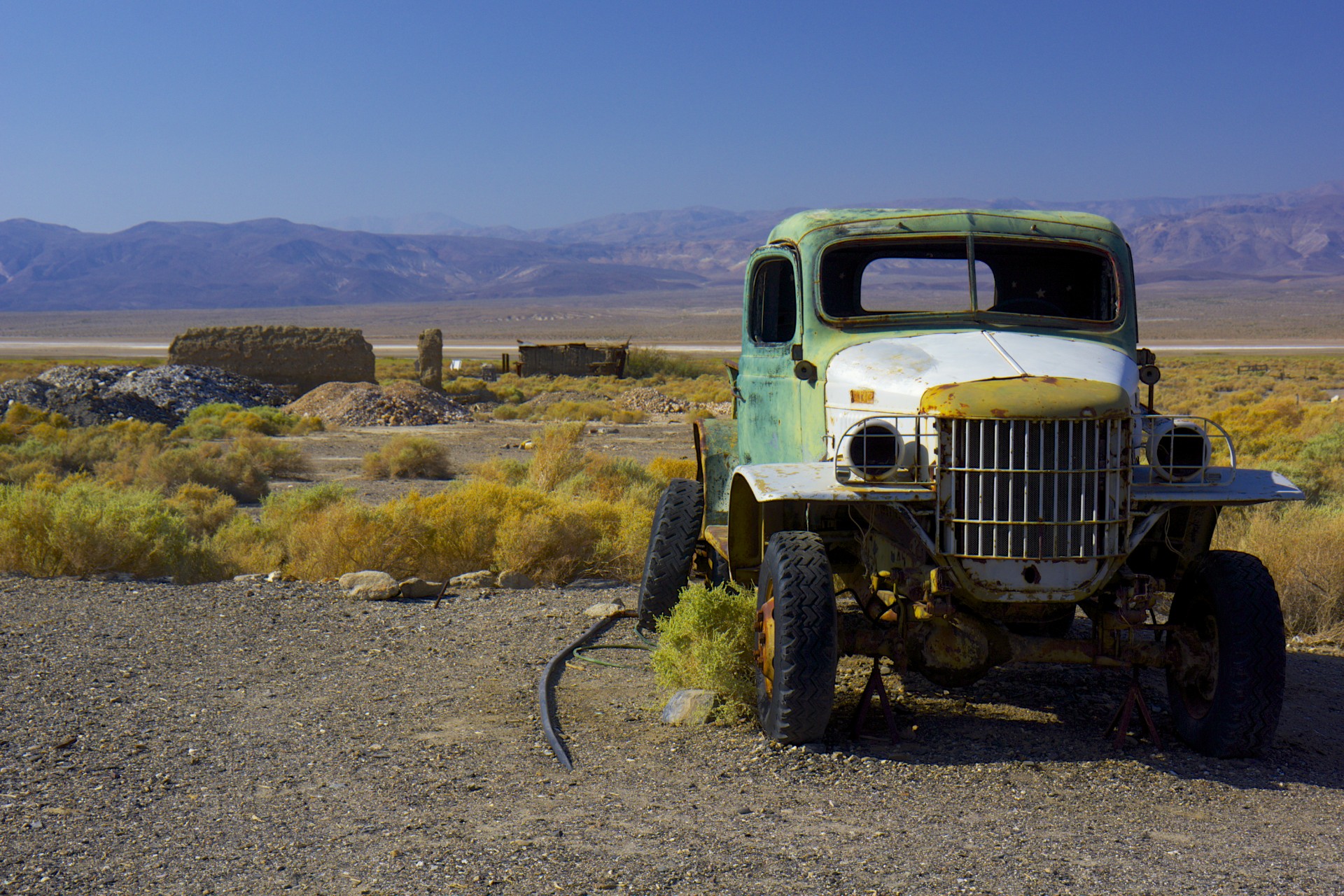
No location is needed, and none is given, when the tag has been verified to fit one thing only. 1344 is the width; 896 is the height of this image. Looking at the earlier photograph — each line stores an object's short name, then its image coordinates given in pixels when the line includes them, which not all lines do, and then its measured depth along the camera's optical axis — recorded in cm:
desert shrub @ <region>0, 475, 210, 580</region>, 1089
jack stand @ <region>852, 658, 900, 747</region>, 606
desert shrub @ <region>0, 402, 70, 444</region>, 2384
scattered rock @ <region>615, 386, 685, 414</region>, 3356
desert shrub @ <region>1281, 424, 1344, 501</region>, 1405
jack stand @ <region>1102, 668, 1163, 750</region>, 601
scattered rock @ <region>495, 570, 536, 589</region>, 1058
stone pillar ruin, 3688
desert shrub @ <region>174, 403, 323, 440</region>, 2514
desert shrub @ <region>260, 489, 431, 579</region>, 1105
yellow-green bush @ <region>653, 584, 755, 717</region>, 641
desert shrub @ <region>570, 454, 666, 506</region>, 1451
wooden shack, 4472
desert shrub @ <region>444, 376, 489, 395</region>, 3706
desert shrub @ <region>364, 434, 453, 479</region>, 1994
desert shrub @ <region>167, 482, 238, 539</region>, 1367
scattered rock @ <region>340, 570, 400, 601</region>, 995
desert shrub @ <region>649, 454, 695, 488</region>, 1659
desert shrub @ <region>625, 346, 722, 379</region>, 4803
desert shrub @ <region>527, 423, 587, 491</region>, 1638
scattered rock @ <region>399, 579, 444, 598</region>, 1004
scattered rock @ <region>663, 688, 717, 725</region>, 643
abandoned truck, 545
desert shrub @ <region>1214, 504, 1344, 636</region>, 911
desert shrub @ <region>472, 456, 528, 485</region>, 1725
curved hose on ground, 596
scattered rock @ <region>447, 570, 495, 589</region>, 1053
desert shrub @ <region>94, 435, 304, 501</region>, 1788
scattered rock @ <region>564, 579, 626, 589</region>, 1088
